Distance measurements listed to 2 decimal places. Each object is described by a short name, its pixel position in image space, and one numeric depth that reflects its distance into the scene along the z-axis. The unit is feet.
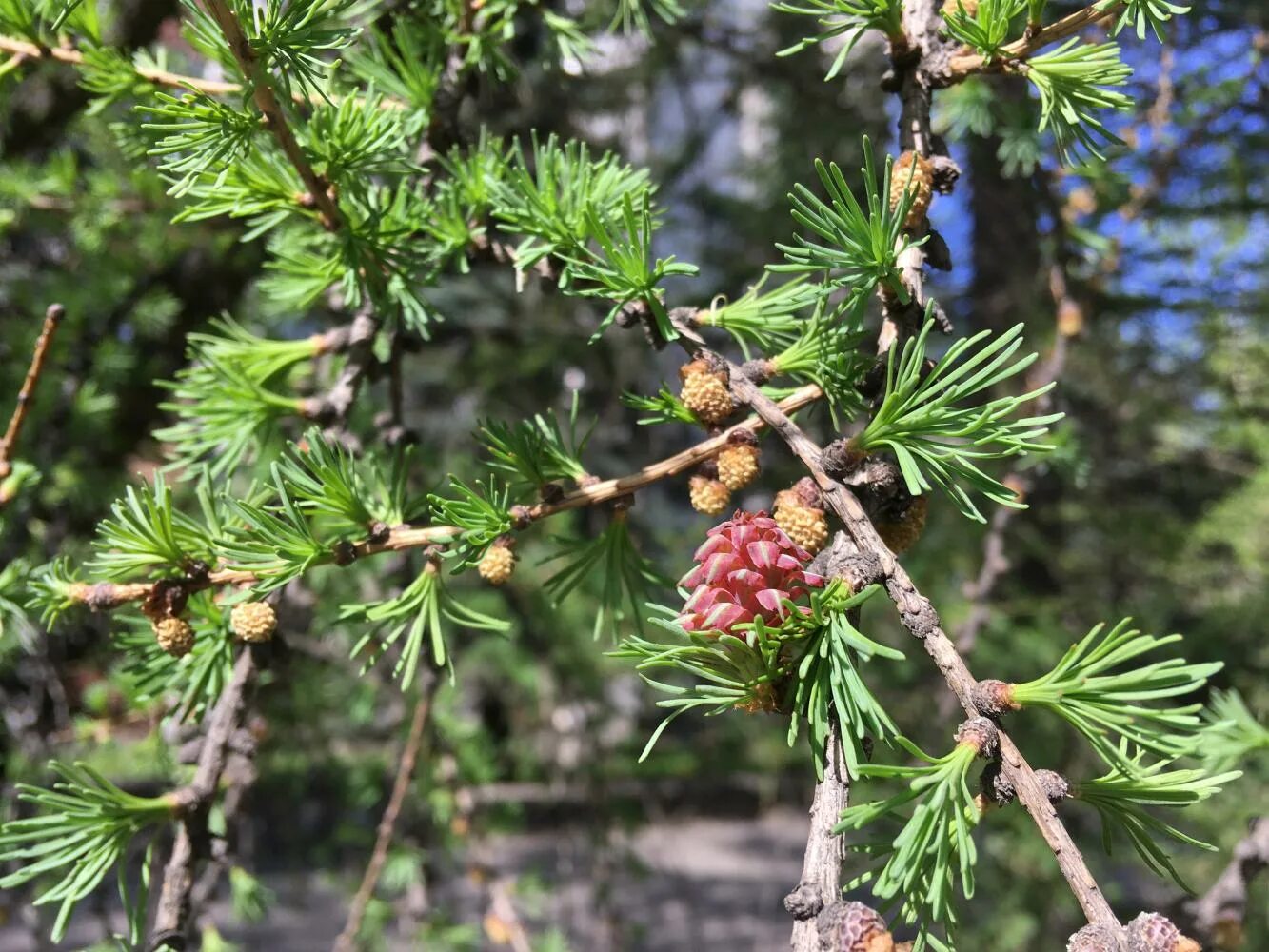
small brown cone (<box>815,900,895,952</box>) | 0.34
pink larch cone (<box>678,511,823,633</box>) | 0.40
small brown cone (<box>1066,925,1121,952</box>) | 0.34
